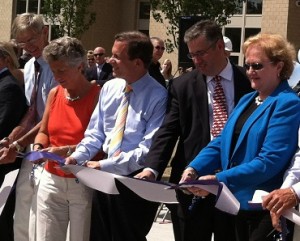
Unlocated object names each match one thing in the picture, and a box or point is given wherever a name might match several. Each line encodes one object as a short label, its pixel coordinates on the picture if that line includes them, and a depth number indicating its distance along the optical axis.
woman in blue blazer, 4.08
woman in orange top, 5.37
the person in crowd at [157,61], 7.41
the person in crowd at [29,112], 5.90
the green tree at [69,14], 29.50
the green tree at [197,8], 21.41
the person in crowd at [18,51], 6.86
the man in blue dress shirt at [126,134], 5.10
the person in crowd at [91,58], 16.83
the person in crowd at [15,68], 6.38
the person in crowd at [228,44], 7.11
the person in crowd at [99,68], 8.64
